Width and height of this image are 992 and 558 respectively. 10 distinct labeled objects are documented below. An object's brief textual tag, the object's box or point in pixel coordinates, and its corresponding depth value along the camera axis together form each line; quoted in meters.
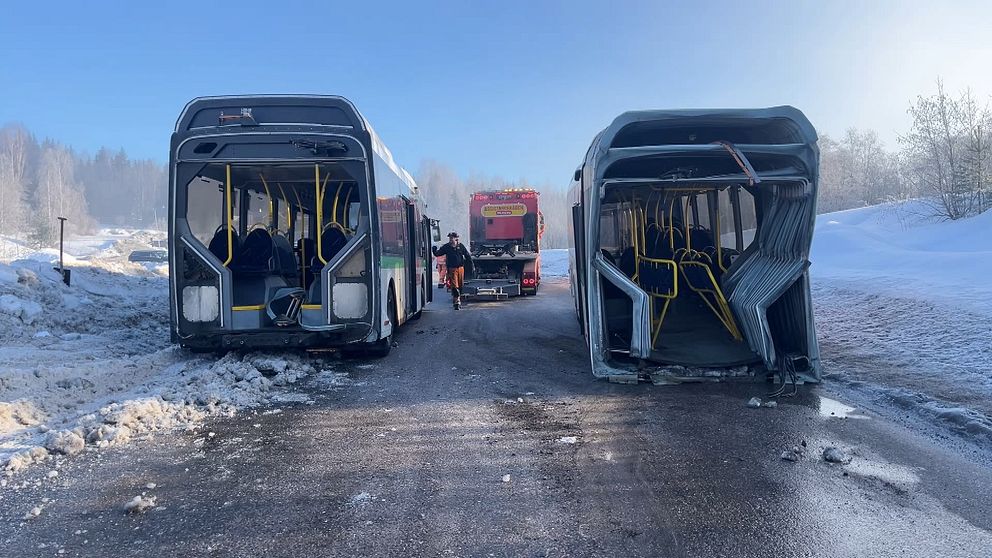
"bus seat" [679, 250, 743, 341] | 8.03
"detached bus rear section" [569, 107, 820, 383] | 6.82
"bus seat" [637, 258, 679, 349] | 8.14
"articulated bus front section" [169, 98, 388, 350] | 7.45
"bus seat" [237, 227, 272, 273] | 8.53
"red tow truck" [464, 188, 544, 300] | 21.73
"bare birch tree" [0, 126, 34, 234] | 64.25
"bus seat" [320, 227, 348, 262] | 9.20
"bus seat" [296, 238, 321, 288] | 9.72
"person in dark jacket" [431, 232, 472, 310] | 15.69
